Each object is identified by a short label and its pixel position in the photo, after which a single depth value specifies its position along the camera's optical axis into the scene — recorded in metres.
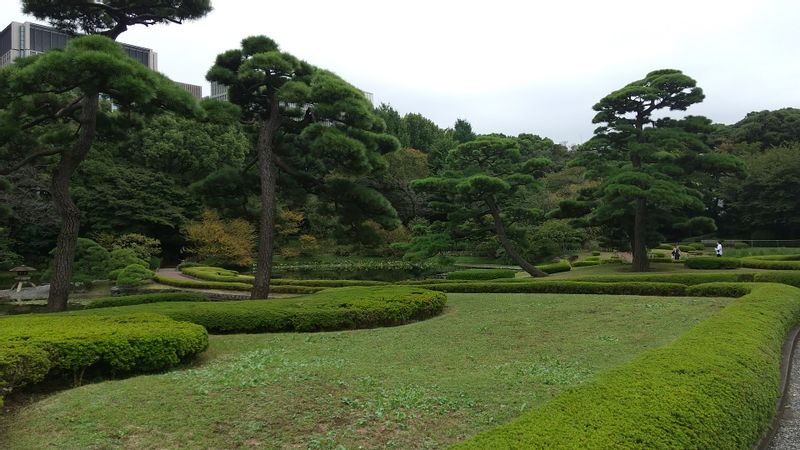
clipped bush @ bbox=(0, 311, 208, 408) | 4.56
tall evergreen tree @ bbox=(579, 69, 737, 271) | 15.73
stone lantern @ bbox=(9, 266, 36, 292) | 20.67
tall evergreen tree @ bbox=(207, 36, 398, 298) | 10.67
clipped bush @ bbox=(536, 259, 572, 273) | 20.67
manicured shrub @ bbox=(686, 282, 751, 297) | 10.16
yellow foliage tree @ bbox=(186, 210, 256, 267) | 26.95
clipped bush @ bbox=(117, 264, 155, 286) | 18.89
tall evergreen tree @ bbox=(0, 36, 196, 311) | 7.83
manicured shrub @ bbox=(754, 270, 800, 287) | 11.41
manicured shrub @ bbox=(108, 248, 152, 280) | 19.69
